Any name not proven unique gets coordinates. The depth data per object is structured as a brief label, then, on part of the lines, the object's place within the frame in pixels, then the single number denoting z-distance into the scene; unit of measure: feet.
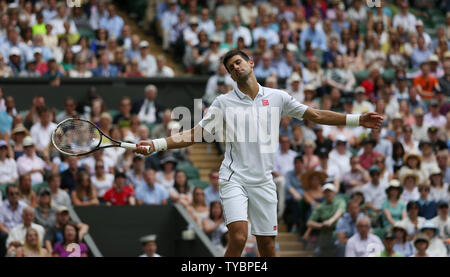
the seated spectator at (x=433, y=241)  48.01
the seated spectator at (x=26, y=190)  47.97
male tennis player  29.45
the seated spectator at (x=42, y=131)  52.60
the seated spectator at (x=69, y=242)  44.83
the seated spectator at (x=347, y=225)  47.52
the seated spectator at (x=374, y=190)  52.95
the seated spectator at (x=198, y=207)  49.99
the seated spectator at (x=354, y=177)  53.93
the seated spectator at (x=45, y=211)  46.37
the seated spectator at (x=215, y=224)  48.55
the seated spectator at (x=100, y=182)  50.67
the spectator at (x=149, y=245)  45.50
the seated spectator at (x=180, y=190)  51.03
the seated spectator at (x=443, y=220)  50.03
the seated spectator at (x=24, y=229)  45.37
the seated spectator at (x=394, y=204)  51.83
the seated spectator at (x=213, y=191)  51.19
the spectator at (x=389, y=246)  47.75
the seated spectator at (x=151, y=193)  50.88
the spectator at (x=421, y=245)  47.03
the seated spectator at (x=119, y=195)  50.19
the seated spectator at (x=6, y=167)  49.85
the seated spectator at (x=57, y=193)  48.32
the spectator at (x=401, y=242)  48.49
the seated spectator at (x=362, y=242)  47.32
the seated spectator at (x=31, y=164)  50.14
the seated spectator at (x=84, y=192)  49.60
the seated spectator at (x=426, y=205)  51.66
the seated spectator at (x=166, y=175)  52.21
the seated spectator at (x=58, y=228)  45.65
